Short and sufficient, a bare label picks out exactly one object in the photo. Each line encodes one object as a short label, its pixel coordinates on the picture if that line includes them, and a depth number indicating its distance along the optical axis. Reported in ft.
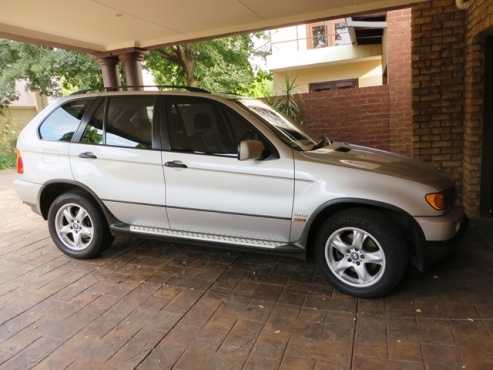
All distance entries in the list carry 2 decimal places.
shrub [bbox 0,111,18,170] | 53.93
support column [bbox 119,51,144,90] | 23.60
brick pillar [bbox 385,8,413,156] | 22.44
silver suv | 10.79
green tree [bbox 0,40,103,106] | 39.50
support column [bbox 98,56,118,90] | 24.37
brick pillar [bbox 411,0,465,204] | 17.07
